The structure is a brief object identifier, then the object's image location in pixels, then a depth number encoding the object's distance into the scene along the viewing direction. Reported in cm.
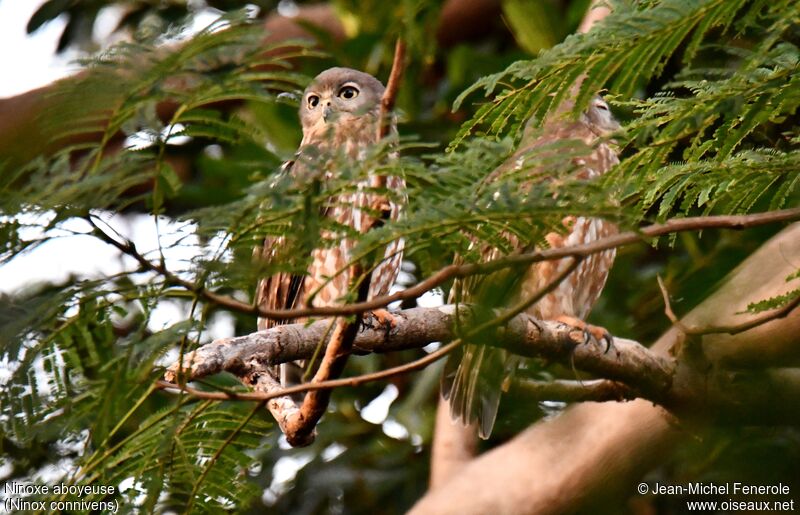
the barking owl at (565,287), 691
